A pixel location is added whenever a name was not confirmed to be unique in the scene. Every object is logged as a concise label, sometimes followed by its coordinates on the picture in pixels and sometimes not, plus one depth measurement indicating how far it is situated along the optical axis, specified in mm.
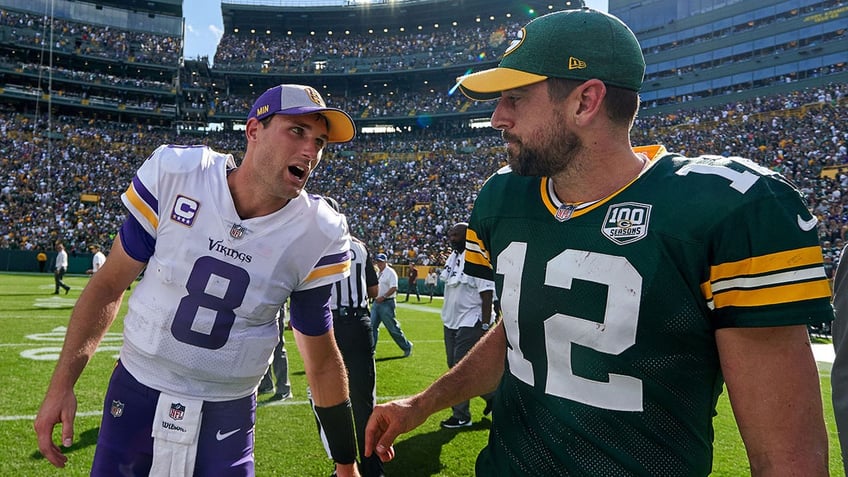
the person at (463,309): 6742
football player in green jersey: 1347
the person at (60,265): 17555
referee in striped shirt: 4879
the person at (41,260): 28672
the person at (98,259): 17078
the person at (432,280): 25078
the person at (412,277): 25981
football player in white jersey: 2412
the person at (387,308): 10094
